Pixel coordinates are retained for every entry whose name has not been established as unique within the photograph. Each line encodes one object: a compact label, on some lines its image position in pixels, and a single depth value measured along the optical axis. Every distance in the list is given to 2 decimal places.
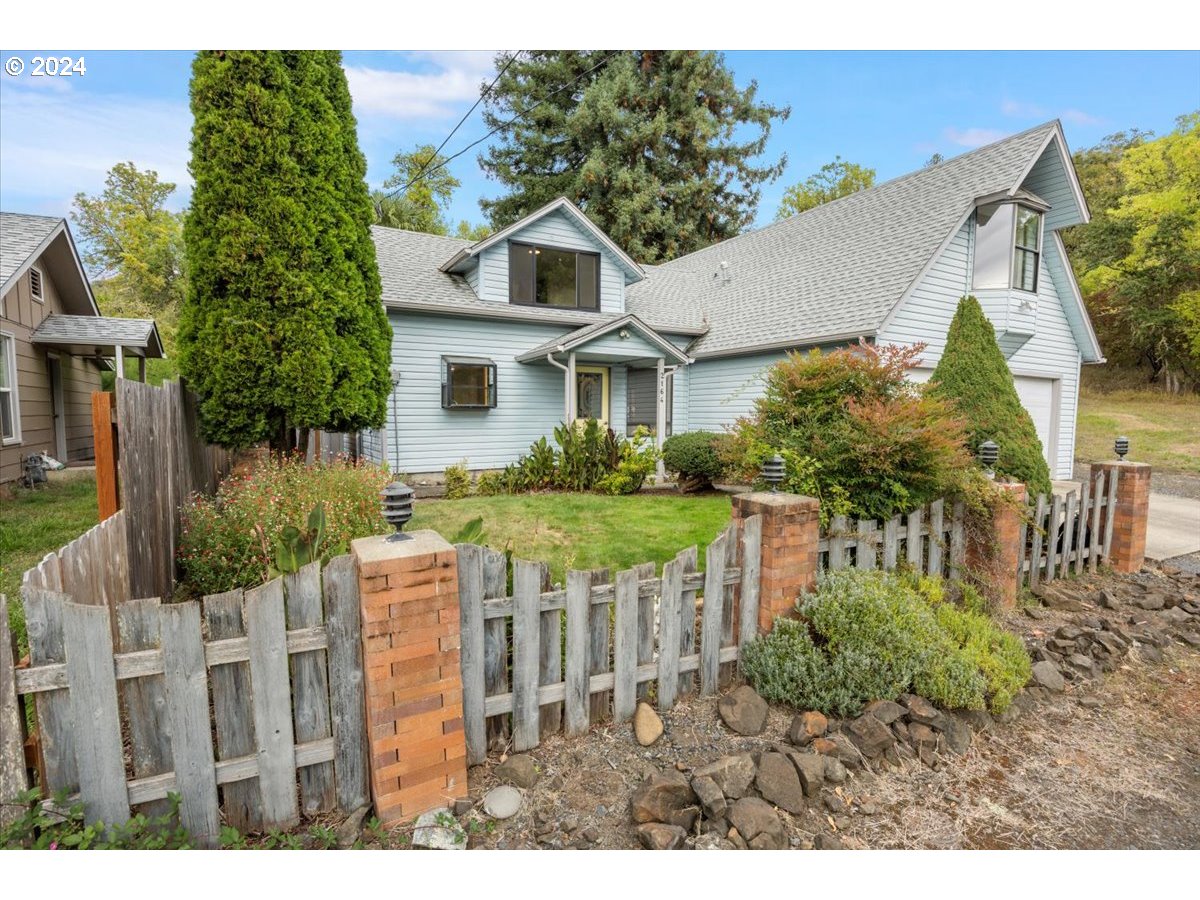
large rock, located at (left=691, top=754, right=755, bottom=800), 2.59
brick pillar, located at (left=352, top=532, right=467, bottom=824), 2.33
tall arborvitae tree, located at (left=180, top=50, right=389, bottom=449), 6.16
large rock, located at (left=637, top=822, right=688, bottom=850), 2.33
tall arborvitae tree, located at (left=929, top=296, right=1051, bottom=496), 5.88
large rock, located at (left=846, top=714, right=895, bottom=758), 3.03
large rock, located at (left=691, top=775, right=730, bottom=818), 2.48
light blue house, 10.91
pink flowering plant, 4.50
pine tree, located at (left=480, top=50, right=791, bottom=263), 23.33
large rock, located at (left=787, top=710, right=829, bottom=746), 3.04
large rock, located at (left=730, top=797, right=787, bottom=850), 2.38
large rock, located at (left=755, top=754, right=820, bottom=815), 2.60
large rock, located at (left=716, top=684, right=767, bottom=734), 3.15
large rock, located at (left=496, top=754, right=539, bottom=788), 2.68
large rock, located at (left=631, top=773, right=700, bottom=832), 2.46
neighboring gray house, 9.77
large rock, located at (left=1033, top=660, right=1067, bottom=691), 3.76
